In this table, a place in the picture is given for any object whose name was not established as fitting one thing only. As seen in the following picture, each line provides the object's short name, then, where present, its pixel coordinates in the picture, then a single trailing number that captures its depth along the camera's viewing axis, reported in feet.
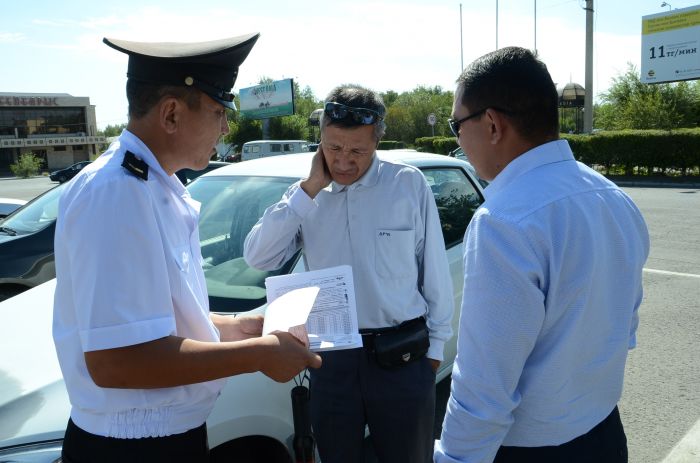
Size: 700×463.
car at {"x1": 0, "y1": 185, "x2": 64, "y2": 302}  17.46
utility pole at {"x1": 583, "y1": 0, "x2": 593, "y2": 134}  81.51
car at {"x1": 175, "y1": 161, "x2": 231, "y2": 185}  26.38
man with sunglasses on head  7.82
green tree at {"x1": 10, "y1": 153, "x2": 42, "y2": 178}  143.23
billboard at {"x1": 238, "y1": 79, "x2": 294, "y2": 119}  155.42
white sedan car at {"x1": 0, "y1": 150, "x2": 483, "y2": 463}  6.49
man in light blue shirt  4.48
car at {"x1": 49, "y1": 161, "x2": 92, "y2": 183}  90.70
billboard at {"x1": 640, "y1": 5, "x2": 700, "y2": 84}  96.17
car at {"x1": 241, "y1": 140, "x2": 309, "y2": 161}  95.40
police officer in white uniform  4.28
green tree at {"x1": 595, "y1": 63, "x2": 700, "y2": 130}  98.07
